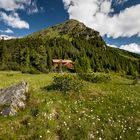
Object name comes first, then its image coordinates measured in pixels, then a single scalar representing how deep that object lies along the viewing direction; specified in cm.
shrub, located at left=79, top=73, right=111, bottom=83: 1584
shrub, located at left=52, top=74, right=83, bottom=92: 1110
